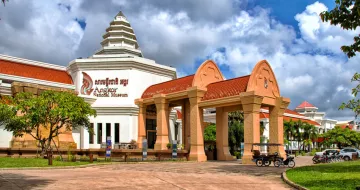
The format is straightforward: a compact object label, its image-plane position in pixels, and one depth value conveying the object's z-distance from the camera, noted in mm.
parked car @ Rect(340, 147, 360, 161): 34625
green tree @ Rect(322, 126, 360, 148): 67875
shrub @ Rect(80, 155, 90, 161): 26648
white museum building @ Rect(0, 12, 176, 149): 37219
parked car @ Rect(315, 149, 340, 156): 36662
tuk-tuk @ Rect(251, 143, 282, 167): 23752
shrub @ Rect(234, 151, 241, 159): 37609
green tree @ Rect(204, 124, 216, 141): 49781
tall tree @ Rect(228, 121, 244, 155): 44750
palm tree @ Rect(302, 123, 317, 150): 64225
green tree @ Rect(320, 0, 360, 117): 13703
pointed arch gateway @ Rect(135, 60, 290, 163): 26906
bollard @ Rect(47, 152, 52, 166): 20353
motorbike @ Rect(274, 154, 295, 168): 22922
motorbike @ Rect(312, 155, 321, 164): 29906
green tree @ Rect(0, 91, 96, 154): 23094
